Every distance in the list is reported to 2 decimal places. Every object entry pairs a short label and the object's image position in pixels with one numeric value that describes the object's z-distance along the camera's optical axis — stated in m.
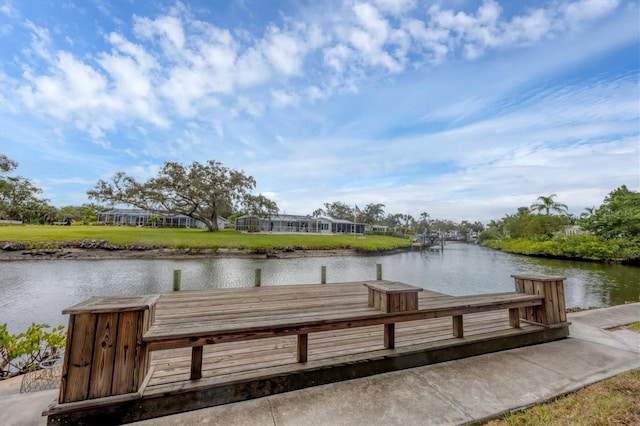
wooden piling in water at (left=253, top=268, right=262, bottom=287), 6.81
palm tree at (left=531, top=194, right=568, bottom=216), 34.94
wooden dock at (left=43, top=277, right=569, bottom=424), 1.83
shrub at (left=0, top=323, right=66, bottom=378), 3.17
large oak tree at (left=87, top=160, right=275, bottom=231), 29.83
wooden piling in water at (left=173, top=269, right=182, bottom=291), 6.27
